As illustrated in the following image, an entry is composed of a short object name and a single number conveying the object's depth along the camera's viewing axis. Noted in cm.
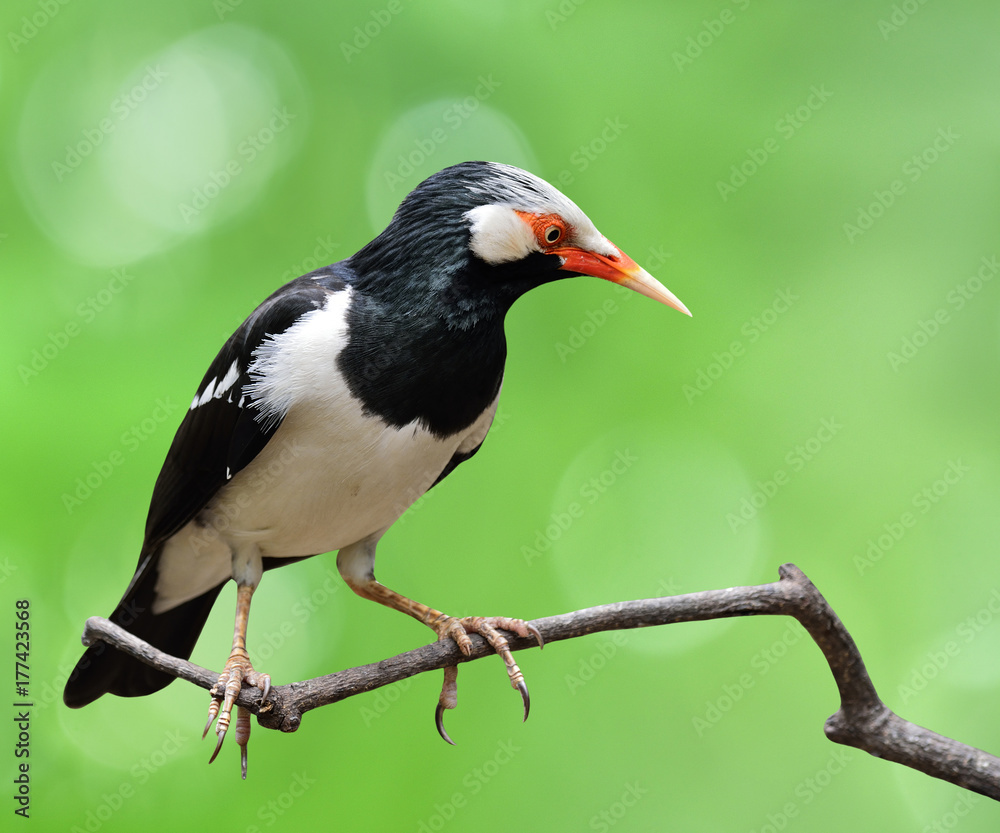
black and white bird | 517
